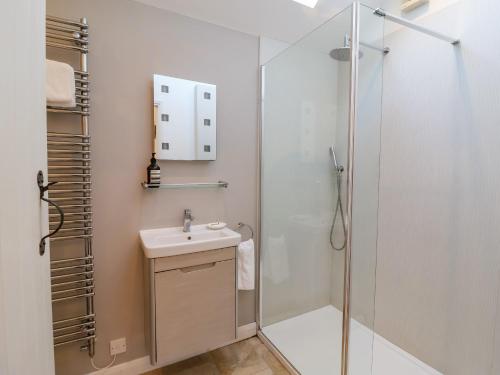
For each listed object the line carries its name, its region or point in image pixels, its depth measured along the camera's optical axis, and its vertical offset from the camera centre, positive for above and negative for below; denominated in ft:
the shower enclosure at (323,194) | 4.71 -0.44
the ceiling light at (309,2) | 5.73 +3.79
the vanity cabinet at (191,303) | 4.85 -2.50
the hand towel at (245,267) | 6.44 -2.27
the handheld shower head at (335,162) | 5.43 +0.29
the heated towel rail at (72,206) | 4.81 -0.63
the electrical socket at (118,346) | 5.54 -3.65
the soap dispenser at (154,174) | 5.50 -0.01
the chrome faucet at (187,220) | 6.00 -1.05
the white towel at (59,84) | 4.16 +1.43
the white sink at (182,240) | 4.83 -1.36
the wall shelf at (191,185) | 5.61 -0.26
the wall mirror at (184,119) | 5.66 +1.23
